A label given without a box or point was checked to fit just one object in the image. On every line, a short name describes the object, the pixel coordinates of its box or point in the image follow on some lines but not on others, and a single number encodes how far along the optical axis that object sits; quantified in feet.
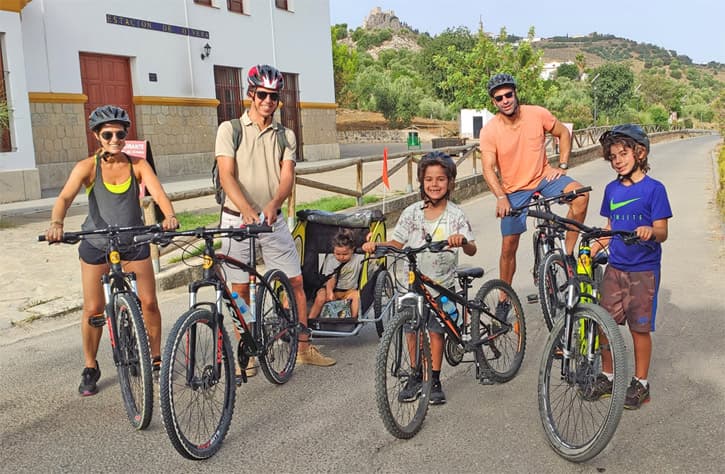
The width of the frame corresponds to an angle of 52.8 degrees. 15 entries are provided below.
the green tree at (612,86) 252.01
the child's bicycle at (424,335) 12.50
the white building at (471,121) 176.86
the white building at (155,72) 51.83
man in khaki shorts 15.53
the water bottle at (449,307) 14.34
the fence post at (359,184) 43.09
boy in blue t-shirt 13.41
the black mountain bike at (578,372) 11.56
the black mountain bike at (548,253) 17.53
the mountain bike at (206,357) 11.71
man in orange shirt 19.69
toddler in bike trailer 18.98
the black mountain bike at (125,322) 13.20
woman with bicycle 14.48
